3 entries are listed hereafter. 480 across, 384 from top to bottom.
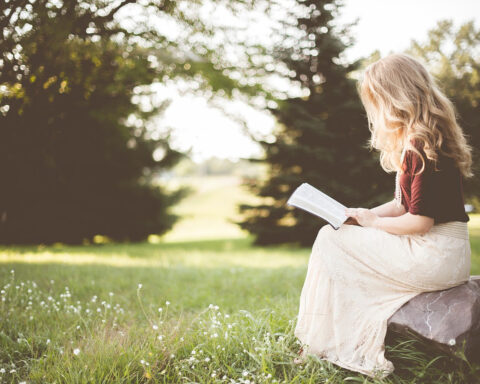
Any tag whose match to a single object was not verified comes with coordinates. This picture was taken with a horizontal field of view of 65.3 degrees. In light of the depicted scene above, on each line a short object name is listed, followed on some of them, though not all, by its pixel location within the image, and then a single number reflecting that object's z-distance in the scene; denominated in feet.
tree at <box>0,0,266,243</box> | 13.71
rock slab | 6.79
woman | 7.32
